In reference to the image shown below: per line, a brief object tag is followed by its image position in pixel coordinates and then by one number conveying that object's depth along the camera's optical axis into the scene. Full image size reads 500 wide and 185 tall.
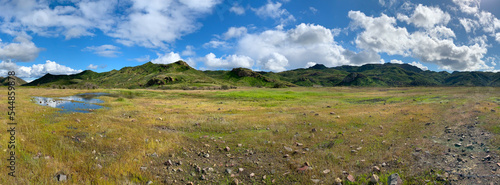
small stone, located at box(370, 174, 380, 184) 9.54
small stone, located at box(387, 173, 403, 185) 9.33
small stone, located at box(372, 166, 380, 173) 10.81
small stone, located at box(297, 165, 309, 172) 10.94
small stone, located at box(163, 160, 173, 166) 11.13
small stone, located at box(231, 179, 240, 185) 9.67
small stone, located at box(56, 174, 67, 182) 8.88
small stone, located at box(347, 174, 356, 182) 9.90
